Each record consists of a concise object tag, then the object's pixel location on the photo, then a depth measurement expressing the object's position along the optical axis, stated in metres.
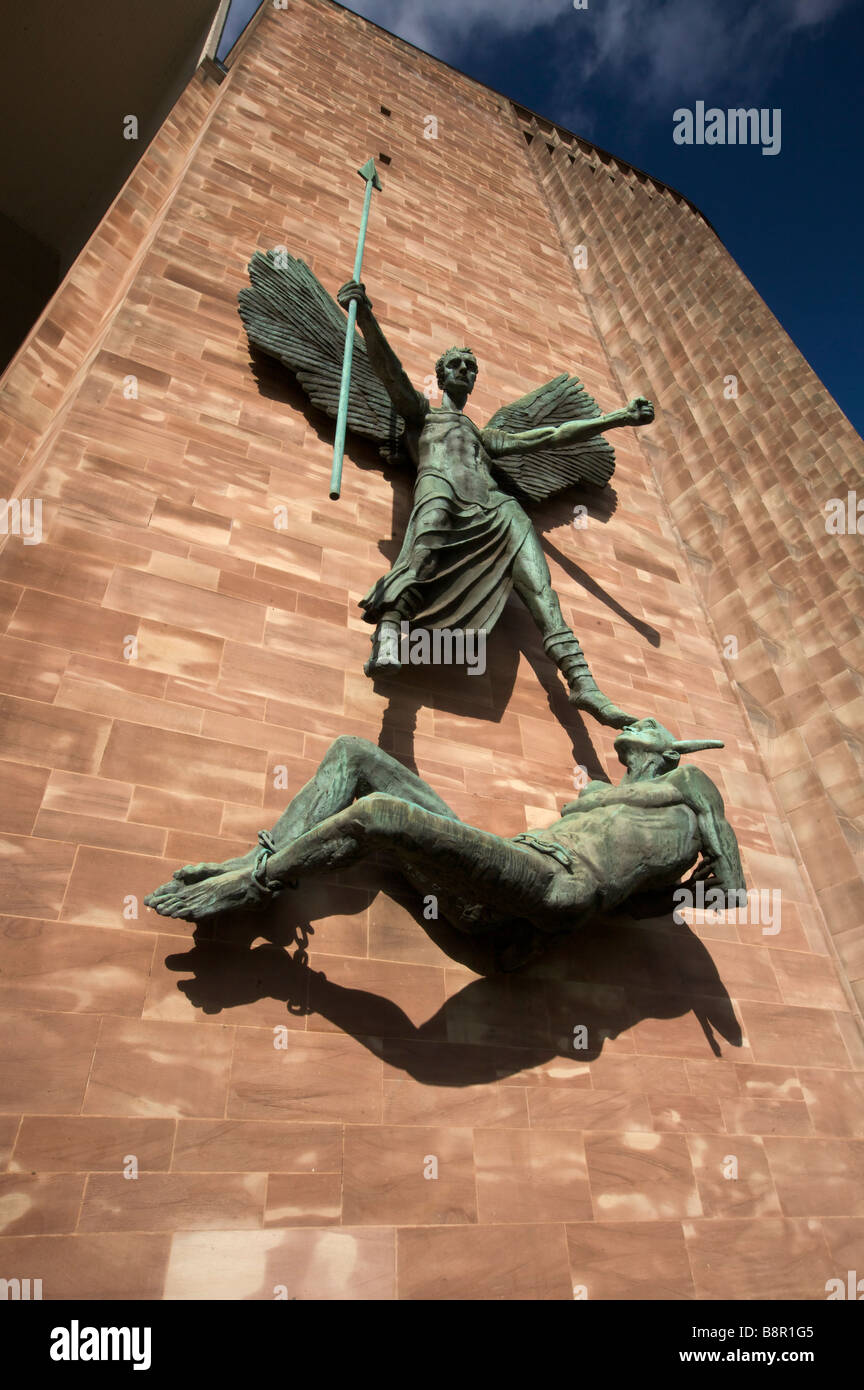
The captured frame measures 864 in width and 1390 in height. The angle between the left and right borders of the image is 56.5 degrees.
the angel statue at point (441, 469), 4.91
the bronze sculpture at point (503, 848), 3.09
